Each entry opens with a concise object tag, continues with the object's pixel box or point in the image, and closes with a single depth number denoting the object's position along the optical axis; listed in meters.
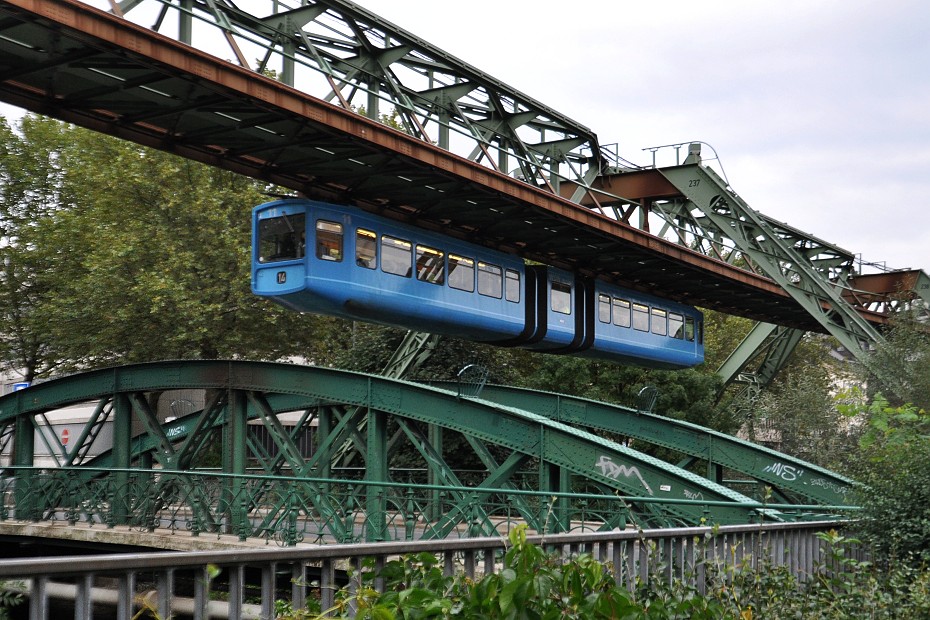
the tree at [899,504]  9.36
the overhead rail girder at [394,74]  21.28
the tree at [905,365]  29.72
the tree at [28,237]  44.09
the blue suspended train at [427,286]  22.00
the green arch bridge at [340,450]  18.16
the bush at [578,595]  4.88
